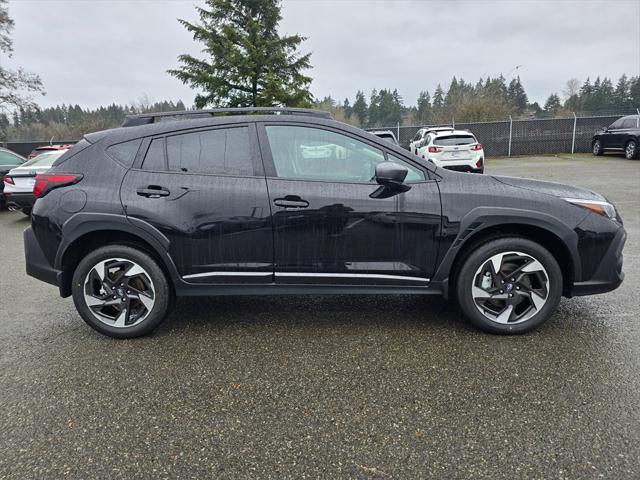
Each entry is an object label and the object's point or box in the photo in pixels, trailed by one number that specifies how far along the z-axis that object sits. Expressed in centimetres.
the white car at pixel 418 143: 1566
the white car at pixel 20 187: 839
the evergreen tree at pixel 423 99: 8721
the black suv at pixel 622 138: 1766
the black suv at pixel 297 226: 310
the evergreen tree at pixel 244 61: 1795
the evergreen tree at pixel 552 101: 7594
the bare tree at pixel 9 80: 2767
